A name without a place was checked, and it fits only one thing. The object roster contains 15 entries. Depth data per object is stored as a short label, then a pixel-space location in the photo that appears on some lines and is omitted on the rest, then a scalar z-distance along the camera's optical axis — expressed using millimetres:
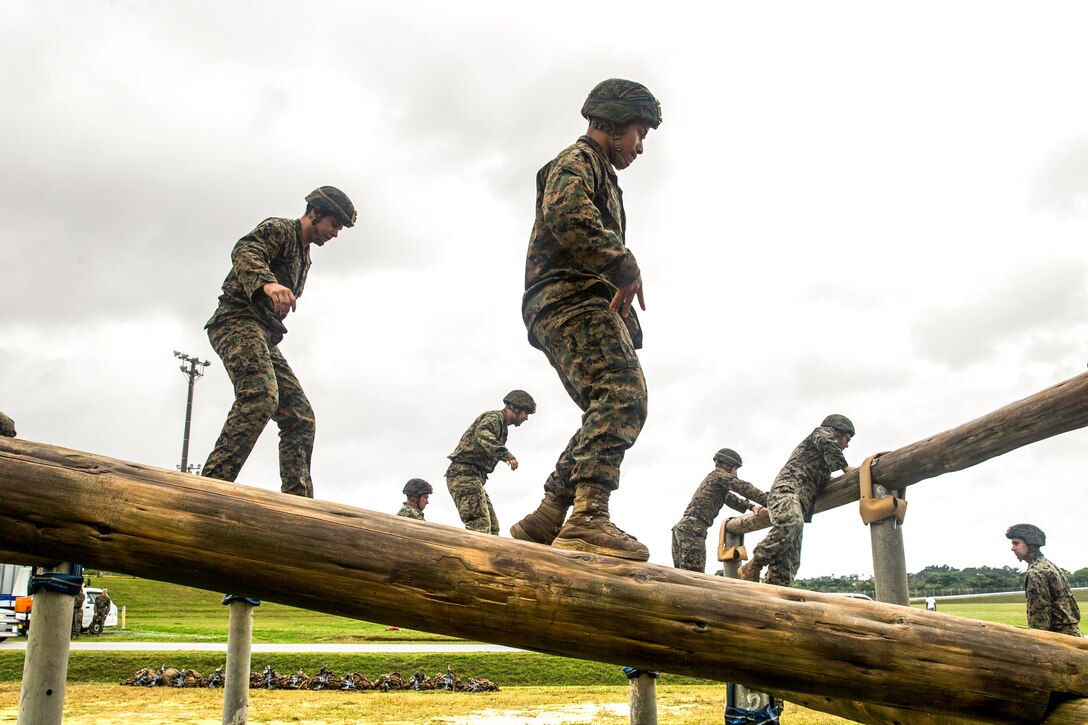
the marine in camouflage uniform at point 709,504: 10297
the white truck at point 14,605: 16156
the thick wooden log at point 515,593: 2770
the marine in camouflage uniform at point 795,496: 7805
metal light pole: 42062
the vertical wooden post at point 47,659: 3572
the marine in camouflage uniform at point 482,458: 9477
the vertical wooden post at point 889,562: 6238
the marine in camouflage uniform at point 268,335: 4840
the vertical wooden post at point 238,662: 4965
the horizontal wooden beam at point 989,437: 4574
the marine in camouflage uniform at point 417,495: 12461
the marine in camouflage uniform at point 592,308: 3646
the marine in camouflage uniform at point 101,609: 18109
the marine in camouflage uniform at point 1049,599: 8242
